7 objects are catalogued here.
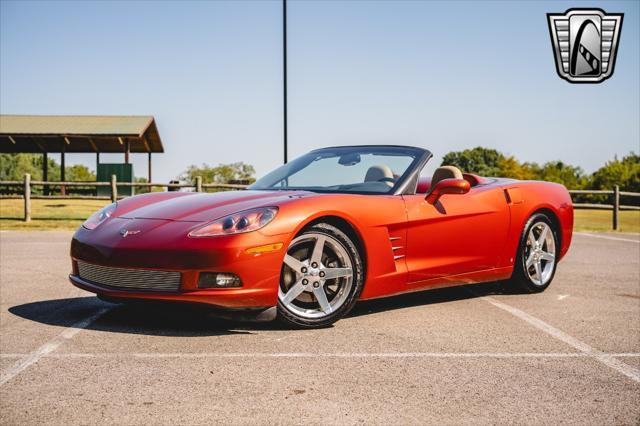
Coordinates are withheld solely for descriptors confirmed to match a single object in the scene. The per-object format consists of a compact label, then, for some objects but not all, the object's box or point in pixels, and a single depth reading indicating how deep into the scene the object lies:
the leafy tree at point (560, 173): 71.75
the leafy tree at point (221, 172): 60.88
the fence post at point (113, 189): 20.50
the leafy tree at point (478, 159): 105.38
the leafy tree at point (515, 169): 93.19
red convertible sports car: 4.41
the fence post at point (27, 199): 19.05
